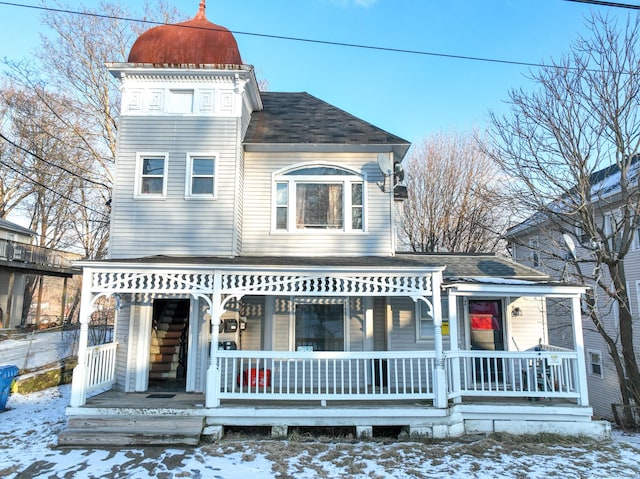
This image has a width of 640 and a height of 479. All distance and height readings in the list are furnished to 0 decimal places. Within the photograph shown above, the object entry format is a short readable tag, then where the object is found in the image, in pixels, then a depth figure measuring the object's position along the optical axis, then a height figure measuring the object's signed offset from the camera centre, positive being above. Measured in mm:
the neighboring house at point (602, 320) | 13562 -549
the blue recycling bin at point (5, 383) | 7891 -1542
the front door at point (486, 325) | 9414 -440
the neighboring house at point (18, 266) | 21062 +2098
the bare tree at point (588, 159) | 9367 +3684
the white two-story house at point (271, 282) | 7211 +450
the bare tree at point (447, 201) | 21156 +5700
